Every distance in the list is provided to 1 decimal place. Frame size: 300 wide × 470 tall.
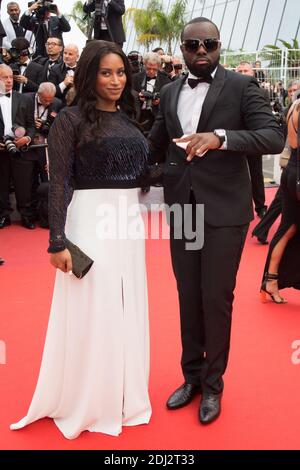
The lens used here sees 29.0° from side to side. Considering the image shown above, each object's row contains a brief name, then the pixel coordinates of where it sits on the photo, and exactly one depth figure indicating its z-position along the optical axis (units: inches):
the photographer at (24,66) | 301.4
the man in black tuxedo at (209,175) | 95.3
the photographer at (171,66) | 333.7
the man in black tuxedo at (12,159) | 262.8
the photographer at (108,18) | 263.5
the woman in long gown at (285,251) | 168.2
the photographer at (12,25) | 351.6
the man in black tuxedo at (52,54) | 309.5
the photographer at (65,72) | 289.0
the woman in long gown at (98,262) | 96.0
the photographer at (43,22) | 343.9
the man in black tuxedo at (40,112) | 268.7
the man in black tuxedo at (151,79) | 286.4
